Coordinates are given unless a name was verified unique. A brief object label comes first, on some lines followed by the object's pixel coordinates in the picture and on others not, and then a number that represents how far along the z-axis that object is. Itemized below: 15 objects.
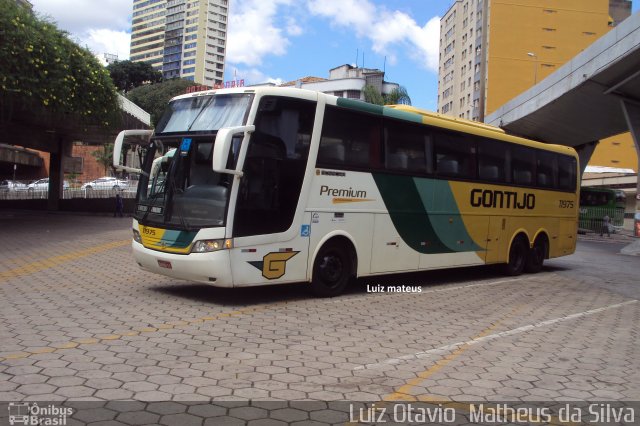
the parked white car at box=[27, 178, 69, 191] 45.16
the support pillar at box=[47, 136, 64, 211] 32.06
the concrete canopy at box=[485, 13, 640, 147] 23.42
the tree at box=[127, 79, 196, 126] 76.15
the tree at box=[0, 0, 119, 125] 15.58
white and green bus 7.95
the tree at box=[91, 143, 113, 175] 75.47
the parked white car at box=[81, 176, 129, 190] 49.69
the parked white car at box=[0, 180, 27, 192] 48.22
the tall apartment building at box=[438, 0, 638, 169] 74.06
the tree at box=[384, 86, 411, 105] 50.97
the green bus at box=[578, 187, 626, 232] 40.25
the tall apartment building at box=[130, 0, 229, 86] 167.12
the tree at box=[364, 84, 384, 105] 49.88
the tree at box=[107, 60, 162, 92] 99.16
